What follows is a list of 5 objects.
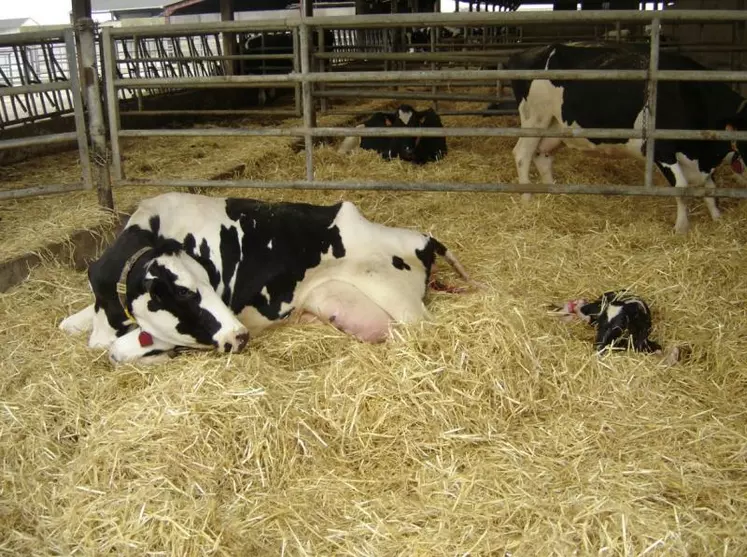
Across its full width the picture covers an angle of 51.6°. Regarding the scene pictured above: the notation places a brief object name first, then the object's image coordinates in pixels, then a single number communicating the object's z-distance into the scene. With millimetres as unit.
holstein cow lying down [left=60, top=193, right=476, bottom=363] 3625
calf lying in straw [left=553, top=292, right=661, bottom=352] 3754
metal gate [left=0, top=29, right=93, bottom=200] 5168
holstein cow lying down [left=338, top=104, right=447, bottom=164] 8531
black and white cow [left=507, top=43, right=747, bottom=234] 6020
